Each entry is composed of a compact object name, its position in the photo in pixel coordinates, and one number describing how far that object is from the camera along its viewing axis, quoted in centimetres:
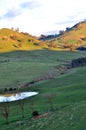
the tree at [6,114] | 7521
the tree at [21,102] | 9010
